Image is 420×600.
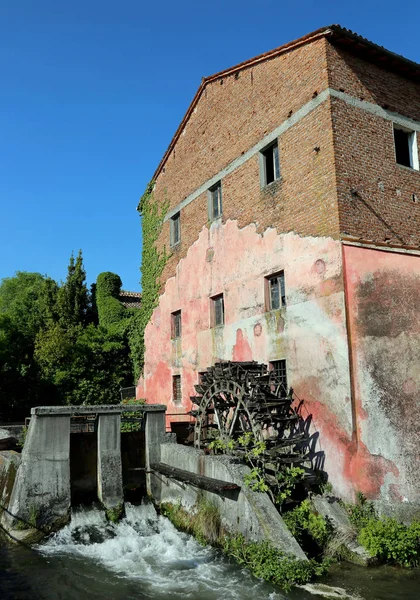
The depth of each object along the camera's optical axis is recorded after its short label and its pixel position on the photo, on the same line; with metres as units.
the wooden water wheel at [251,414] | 8.95
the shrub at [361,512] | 8.15
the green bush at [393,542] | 7.37
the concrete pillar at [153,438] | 10.78
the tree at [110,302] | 23.41
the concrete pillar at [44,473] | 9.12
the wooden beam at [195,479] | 8.04
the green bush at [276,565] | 6.66
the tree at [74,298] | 25.72
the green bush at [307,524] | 7.89
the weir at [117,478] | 7.93
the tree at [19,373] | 19.98
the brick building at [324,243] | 8.66
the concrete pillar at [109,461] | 9.98
